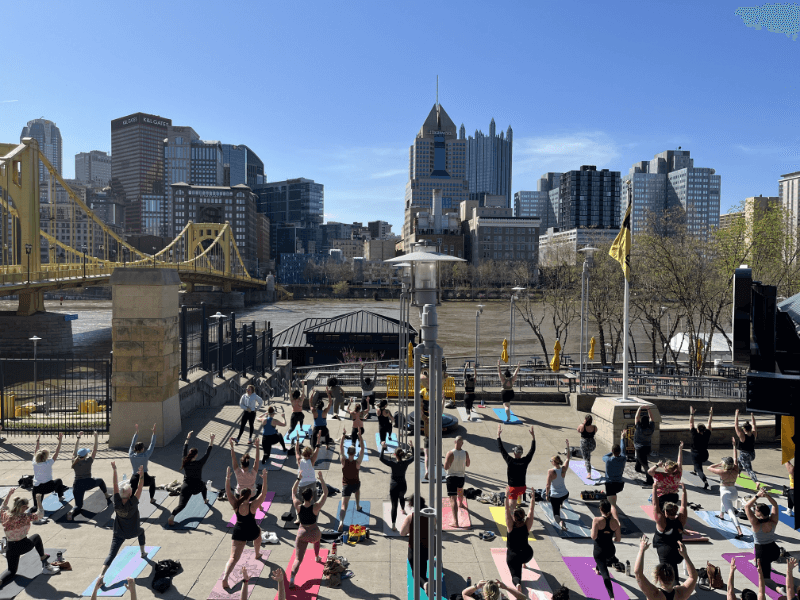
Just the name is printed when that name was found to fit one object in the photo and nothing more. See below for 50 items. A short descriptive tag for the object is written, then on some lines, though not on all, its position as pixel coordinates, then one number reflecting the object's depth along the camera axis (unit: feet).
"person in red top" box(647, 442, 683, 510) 27.73
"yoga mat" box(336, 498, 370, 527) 30.45
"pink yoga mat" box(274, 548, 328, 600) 23.22
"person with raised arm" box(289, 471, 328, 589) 24.10
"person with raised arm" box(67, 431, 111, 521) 29.91
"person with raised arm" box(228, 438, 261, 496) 27.43
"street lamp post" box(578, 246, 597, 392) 66.84
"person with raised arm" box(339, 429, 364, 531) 29.76
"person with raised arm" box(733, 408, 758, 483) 36.19
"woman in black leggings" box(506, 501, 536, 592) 22.72
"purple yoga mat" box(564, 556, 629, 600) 23.75
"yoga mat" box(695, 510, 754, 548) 28.81
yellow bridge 139.33
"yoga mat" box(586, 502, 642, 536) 30.14
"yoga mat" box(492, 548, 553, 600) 23.44
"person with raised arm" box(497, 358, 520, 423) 52.31
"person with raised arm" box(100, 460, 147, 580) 23.75
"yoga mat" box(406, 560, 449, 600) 23.09
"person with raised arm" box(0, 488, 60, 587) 22.40
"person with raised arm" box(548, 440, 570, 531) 29.50
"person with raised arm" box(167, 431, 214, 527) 29.25
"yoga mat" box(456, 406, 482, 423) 54.34
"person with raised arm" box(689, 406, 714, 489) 36.11
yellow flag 47.53
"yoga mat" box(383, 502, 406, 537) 29.29
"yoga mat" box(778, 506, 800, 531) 31.48
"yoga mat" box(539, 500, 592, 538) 29.50
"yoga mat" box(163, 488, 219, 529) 29.71
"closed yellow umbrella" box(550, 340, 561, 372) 88.48
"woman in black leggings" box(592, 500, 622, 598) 23.27
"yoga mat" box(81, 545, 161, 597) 23.12
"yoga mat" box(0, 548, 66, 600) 22.61
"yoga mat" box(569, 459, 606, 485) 37.78
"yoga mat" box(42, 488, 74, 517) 31.01
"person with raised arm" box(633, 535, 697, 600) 18.65
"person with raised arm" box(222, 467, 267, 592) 23.63
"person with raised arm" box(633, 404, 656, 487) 37.68
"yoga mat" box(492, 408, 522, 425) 53.99
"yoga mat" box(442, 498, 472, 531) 30.14
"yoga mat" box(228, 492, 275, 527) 30.19
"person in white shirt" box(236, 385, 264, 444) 42.42
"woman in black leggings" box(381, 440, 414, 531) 28.53
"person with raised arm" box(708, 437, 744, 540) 30.53
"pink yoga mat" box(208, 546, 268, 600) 23.08
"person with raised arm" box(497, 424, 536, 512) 28.43
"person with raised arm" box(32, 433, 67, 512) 29.30
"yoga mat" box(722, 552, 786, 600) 24.00
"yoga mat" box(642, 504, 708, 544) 28.81
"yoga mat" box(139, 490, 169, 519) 30.87
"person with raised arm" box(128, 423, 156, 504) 30.36
